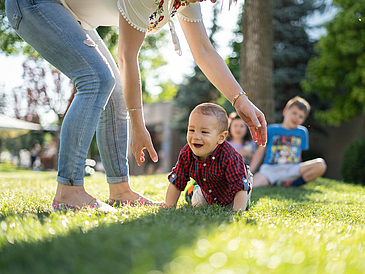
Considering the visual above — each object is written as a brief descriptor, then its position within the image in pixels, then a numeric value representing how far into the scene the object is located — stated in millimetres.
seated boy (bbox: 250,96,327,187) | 5375
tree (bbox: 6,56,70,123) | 14120
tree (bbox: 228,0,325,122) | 14703
